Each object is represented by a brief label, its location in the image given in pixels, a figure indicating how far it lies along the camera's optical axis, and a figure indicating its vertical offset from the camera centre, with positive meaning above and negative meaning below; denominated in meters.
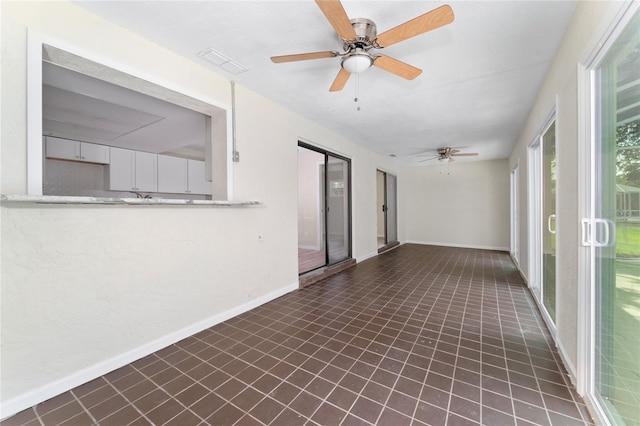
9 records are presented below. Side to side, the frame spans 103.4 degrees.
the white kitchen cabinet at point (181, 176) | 4.96 +0.78
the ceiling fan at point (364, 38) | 1.42 +1.15
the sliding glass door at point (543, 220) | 2.50 -0.10
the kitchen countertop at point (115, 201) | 1.43 +0.09
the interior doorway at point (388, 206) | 7.26 +0.20
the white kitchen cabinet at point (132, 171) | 4.30 +0.77
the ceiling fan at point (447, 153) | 5.61 +1.33
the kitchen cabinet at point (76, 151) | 3.73 +0.98
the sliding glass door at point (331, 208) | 4.73 +0.10
